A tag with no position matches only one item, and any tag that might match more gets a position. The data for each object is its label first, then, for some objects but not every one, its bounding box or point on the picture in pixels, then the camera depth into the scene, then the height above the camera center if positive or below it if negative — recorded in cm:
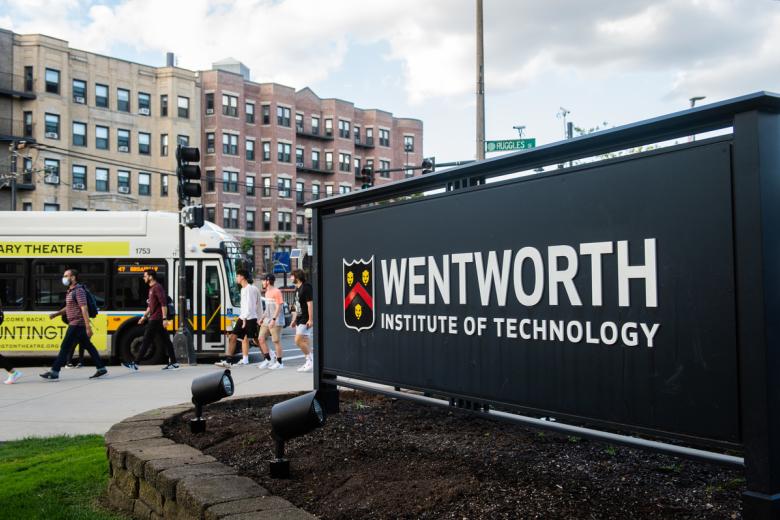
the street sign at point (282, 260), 3588 +113
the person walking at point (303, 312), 1397 -54
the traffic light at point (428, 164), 2148 +353
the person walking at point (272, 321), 1452 -72
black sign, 273 -5
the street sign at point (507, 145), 1768 +323
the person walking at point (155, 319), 1421 -65
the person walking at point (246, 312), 1504 -56
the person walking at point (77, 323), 1277 -64
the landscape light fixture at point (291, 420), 411 -75
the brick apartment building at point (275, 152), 5884 +1161
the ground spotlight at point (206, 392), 552 -79
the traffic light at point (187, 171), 1448 +220
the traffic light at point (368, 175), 2119 +306
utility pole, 1800 +458
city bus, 1605 +27
